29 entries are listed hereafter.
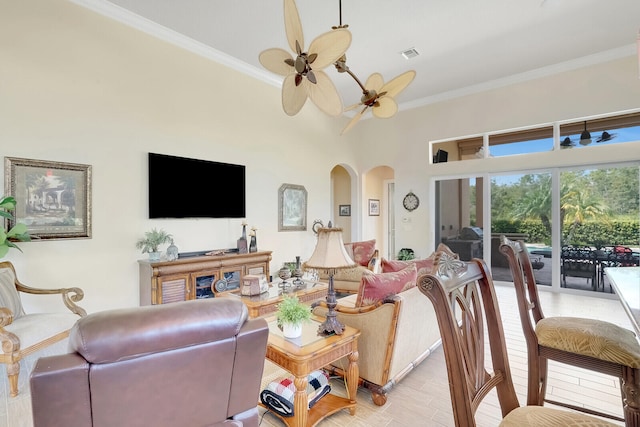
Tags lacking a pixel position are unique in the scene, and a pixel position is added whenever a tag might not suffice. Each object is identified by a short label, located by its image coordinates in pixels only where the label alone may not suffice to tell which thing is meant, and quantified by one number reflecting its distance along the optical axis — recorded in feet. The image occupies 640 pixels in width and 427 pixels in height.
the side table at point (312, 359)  5.91
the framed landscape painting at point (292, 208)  18.93
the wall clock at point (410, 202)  22.09
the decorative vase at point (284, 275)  12.73
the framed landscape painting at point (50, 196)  10.23
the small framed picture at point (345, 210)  26.14
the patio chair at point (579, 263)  16.40
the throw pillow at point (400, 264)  9.69
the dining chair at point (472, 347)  3.23
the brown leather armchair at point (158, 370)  2.75
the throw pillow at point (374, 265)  16.53
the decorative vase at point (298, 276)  13.19
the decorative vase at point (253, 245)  16.42
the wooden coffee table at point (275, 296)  10.52
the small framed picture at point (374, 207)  26.17
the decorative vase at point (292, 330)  6.64
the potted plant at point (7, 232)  8.64
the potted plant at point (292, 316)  6.57
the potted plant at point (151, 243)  12.76
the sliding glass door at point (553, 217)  15.72
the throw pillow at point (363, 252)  17.90
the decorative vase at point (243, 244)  15.86
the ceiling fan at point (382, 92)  9.36
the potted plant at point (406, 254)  21.52
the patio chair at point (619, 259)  15.26
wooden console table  12.19
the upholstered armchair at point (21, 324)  7.39
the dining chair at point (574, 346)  4.59
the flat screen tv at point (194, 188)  13.58
